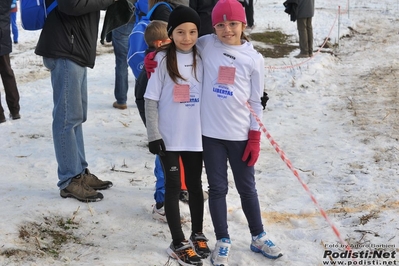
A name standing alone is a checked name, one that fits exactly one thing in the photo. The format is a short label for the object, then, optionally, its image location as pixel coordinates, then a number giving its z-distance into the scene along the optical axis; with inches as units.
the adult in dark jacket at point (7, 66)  450.5
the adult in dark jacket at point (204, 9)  410.4
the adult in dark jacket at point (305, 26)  722.0
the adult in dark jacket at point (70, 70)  283.1
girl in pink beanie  240.0
